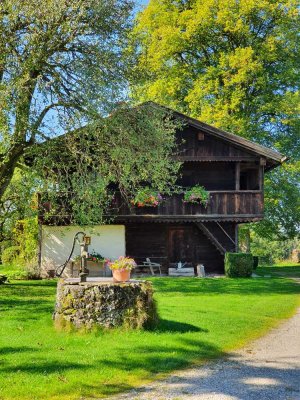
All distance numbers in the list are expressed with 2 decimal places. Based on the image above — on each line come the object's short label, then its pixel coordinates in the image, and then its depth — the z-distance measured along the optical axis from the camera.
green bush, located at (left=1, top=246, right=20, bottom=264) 25.62
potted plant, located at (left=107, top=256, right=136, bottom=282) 9.73
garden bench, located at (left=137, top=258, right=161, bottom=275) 23.70
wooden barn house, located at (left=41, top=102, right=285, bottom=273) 23.22
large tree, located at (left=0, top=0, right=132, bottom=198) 13.12
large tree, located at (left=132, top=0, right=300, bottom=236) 29.66
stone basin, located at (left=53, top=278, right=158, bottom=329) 9.09
